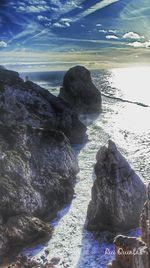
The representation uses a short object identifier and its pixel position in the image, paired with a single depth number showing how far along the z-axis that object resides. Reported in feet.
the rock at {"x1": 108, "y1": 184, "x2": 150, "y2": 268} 69.51
